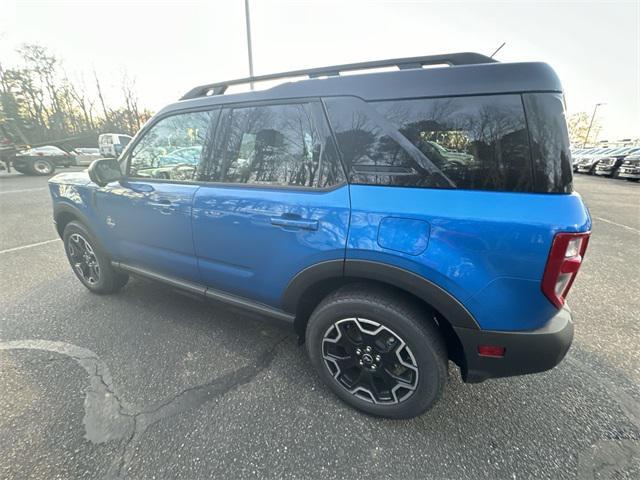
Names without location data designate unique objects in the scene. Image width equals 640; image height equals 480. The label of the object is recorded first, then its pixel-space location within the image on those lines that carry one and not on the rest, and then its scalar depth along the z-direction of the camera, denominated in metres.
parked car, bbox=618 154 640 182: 13.86
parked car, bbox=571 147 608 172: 19.54
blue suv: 1.28
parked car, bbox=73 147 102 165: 19.41
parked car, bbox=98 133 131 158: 22.33
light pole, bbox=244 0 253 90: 9.43
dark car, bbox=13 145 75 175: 14.21
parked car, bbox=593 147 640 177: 15.59
